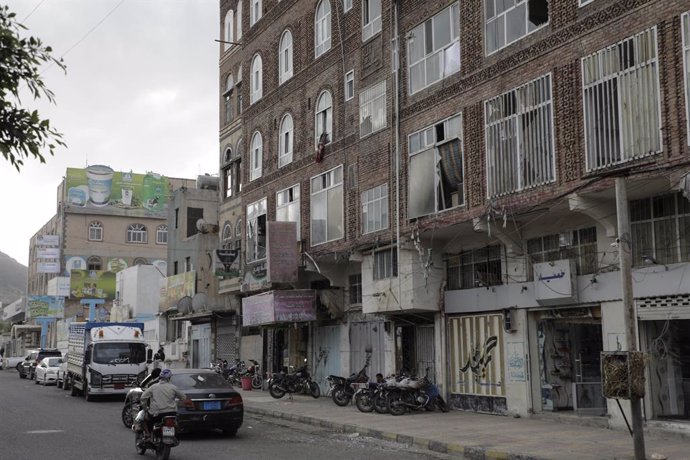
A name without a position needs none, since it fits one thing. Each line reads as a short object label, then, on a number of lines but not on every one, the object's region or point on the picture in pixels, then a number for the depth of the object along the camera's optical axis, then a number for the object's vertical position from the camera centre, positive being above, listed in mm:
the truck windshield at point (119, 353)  28000 -497
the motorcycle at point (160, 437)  12625 -1613
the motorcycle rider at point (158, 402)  12922 -1046
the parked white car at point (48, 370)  38906 -1509
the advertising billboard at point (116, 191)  83375 +16141
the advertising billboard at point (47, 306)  77375 +3390
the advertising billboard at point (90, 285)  76375 +5384
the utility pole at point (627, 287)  11956 +730
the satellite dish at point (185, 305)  40469 +1743
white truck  27125 -677
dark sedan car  15938 -1382
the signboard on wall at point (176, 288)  42453 +2897
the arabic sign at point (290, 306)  27750 +1118
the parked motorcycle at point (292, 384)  26641 -1597
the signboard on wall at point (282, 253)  28000 +3066
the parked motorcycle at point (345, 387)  23656 -1532
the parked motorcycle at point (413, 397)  20531 -1630
